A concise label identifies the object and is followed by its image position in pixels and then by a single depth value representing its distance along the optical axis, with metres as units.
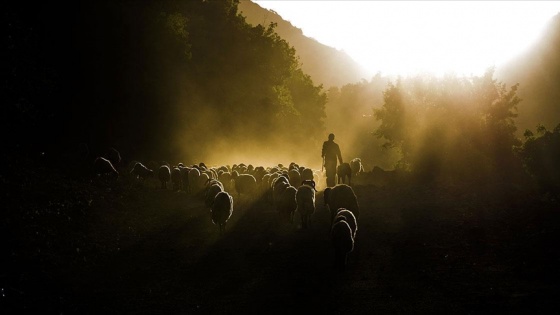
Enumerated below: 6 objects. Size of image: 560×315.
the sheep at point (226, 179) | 26.12
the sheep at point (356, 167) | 33.62
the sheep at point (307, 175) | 25.30
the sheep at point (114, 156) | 29.38
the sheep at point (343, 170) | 26.16
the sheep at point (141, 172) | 26.33
